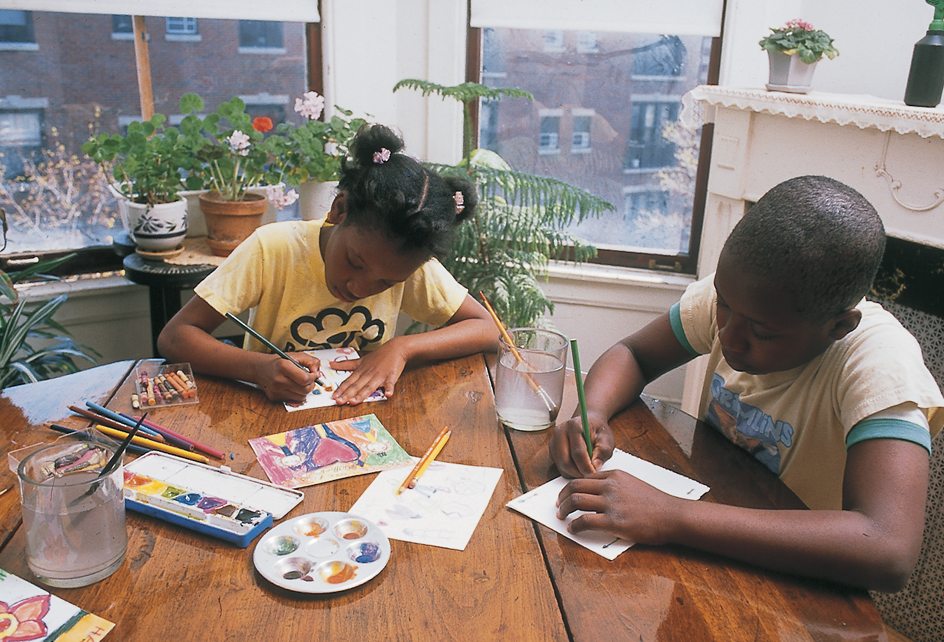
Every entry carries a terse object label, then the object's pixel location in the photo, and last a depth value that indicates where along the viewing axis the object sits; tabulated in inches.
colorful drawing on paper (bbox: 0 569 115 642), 28.8
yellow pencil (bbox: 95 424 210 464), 42.0
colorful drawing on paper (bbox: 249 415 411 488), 41.6
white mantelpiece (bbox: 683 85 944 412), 74.8
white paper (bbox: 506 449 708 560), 36.7
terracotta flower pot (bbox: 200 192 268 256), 87.3
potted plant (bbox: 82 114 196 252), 83.0
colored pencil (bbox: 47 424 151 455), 42.5
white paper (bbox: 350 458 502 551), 36.8
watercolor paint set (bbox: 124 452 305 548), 35.7
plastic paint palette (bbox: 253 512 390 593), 32.6
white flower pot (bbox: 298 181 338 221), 96.2
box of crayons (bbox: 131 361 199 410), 48.8
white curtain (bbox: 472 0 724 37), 103.3
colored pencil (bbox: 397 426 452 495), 40.9
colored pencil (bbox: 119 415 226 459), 42.5
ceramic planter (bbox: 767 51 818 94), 89.8
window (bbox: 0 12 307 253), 90.4
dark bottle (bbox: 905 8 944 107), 75.9
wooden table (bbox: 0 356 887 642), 30.4
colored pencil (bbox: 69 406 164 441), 43.5
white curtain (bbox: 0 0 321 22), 86.7
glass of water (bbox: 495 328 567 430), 47.9
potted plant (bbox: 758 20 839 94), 88.2
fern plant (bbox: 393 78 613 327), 99.0
